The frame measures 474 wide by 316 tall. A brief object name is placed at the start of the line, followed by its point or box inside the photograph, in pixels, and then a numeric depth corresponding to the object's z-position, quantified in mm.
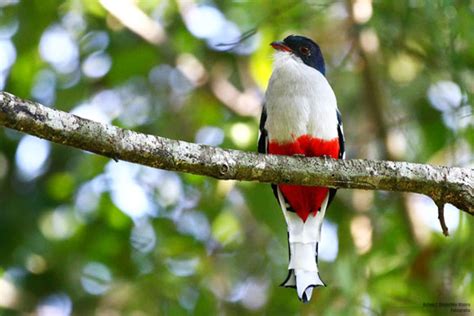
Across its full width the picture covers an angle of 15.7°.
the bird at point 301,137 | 8953
